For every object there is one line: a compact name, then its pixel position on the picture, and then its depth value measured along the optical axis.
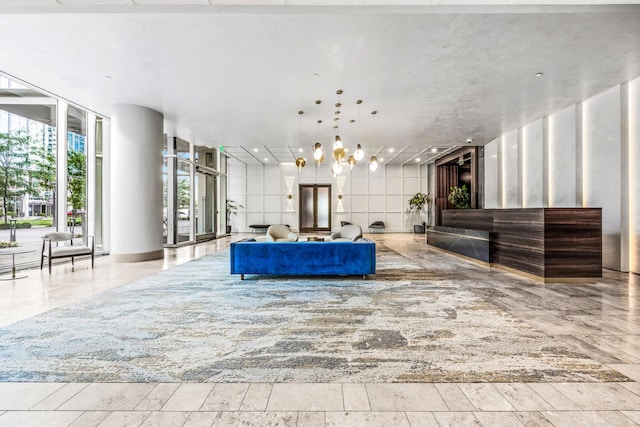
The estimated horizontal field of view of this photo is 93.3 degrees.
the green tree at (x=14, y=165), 5.72
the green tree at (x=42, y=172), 6.27
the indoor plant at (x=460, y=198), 10.38
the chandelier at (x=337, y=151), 6.37
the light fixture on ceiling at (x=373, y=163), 7.40
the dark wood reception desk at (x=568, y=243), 4.88
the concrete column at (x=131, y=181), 6.74
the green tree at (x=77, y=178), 7.08
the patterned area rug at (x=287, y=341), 2.20
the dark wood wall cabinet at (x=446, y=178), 13.29
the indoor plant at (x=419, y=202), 14.73
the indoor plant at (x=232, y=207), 14.89
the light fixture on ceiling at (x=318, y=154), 6.45
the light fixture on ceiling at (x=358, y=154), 6.95
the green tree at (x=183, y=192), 10.43
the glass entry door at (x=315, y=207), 15.38
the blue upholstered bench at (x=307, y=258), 5.04
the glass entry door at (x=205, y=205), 11.62
